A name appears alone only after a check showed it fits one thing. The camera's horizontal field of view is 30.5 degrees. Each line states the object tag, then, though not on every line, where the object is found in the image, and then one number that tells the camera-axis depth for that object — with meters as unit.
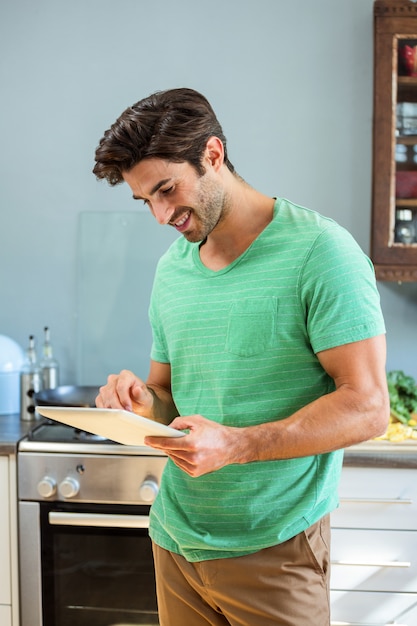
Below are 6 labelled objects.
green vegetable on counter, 2.26
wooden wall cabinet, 2.33
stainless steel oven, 2.12
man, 1.17
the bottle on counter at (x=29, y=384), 2.49
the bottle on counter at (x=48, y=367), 2.61
